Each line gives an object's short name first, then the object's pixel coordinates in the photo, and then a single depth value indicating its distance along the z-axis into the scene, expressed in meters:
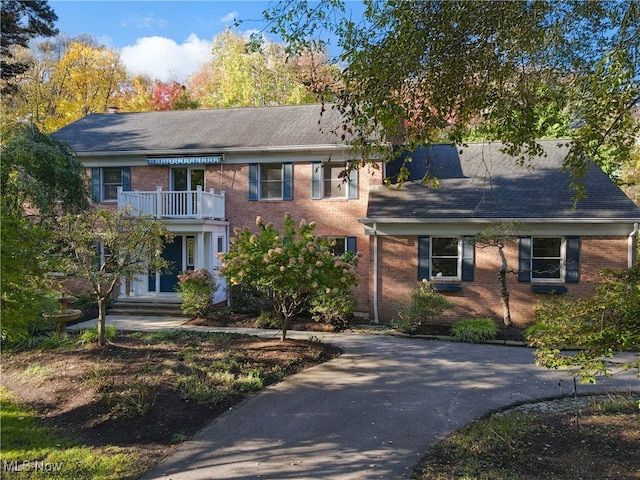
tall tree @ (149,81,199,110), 32.69
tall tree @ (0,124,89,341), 4.93
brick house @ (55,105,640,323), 13.27
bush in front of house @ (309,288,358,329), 13.05
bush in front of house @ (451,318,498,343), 11.89
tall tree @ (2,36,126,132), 27.97
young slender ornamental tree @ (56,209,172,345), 8.75
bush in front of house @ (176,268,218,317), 14.27
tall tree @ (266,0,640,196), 5.30
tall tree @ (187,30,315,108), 29.52
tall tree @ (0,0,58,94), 13.94
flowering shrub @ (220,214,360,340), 9.05
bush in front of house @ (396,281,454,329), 12.49
